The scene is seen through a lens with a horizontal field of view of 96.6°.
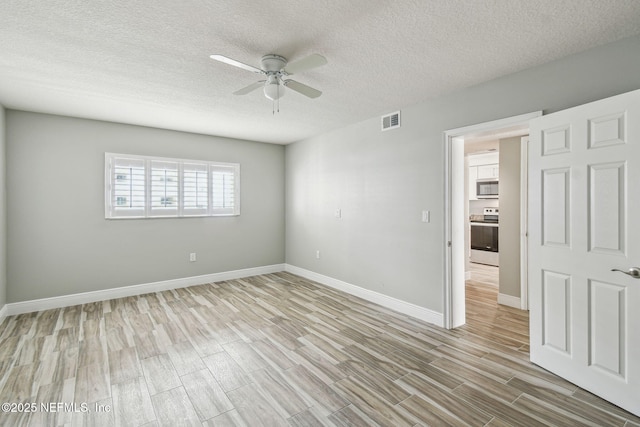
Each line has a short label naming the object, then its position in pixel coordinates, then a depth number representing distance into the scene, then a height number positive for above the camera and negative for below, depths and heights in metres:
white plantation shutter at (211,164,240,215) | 5.21 +0.47
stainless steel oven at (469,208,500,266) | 6.30 -0.58
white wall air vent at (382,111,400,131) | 3.71 +1.23
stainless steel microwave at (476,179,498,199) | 6.64 +0.59
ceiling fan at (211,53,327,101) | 2.21 +1.13
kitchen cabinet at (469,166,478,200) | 7.00 +0.80
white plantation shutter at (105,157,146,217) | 4.25 +0.42
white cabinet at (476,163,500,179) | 6.62 +0.99
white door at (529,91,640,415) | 1.90 -0.24
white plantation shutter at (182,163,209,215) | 4.89 +0.45
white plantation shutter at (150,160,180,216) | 4.59 +0.43
